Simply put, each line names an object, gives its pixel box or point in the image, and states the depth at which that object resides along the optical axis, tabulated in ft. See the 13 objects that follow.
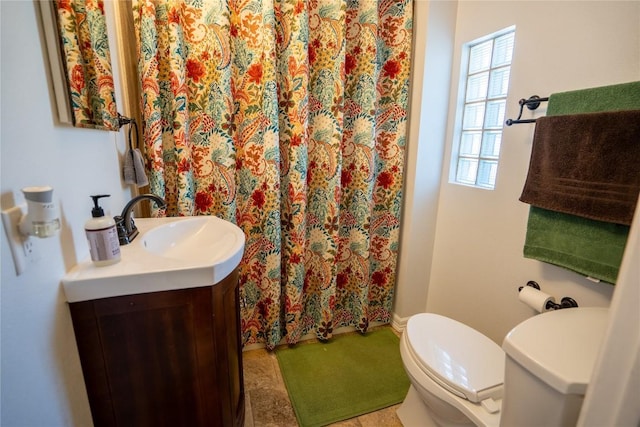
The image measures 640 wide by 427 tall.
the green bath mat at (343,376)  4.69
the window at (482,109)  4.69
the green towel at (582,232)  3.12
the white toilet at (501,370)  2.16
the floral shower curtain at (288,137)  4.41
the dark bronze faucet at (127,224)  3.26
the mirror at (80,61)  2.39
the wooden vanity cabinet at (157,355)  2.66
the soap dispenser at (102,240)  2.57
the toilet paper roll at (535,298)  3.85
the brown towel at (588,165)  2.96
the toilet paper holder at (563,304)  3.72
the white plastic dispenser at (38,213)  1.89
